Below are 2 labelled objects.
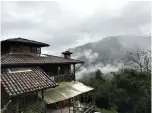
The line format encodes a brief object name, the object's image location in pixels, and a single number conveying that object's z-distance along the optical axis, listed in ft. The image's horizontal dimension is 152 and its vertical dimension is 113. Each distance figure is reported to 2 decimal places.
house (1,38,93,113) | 22.07
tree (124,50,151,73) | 60.17
